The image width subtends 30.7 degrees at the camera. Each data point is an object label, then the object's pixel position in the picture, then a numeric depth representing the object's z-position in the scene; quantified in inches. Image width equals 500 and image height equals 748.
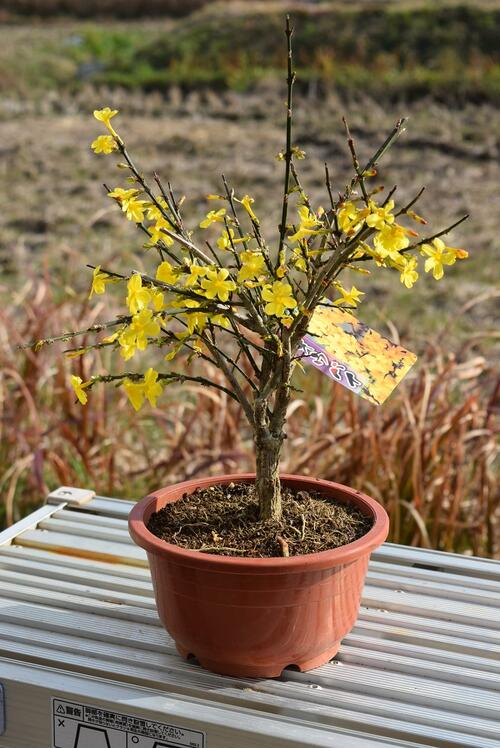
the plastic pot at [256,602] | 40.3
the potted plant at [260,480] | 39.4
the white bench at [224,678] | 39.0
